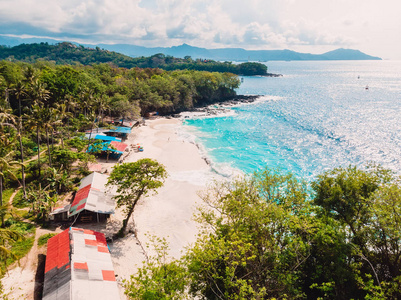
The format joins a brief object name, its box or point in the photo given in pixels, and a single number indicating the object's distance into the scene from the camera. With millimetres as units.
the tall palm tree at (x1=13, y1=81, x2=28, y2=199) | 40719
